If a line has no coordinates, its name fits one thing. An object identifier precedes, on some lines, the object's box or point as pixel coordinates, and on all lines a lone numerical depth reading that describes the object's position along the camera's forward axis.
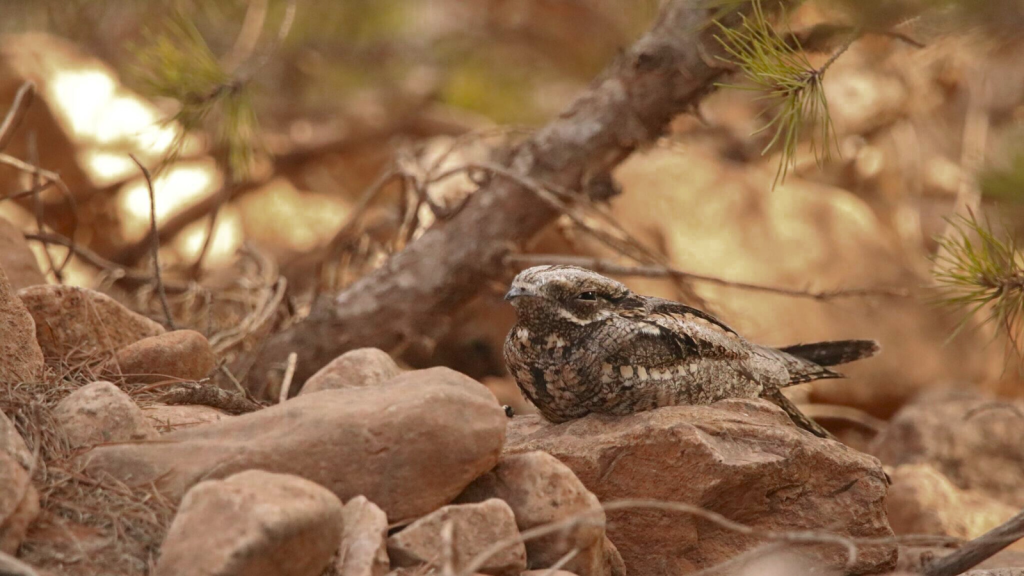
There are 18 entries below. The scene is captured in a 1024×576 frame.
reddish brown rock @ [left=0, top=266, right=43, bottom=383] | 5.02
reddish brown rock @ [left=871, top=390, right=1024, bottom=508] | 8.53
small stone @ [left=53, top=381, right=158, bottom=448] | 4.52
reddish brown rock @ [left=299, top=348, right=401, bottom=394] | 5.74
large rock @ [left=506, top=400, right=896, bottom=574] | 5.11
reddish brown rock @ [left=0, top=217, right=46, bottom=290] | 6.55
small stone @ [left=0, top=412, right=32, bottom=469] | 4.18
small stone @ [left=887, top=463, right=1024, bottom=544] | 7.12
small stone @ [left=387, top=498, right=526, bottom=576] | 4.22
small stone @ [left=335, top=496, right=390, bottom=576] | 4.08
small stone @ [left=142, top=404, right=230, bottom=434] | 5.04
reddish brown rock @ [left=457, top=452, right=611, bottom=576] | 4.45
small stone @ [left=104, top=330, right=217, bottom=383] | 5.69
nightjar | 5.34
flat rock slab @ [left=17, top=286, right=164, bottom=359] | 5.77
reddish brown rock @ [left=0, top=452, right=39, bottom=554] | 3.76
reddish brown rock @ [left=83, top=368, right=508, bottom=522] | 4.30
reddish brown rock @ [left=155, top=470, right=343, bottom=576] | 3.61
